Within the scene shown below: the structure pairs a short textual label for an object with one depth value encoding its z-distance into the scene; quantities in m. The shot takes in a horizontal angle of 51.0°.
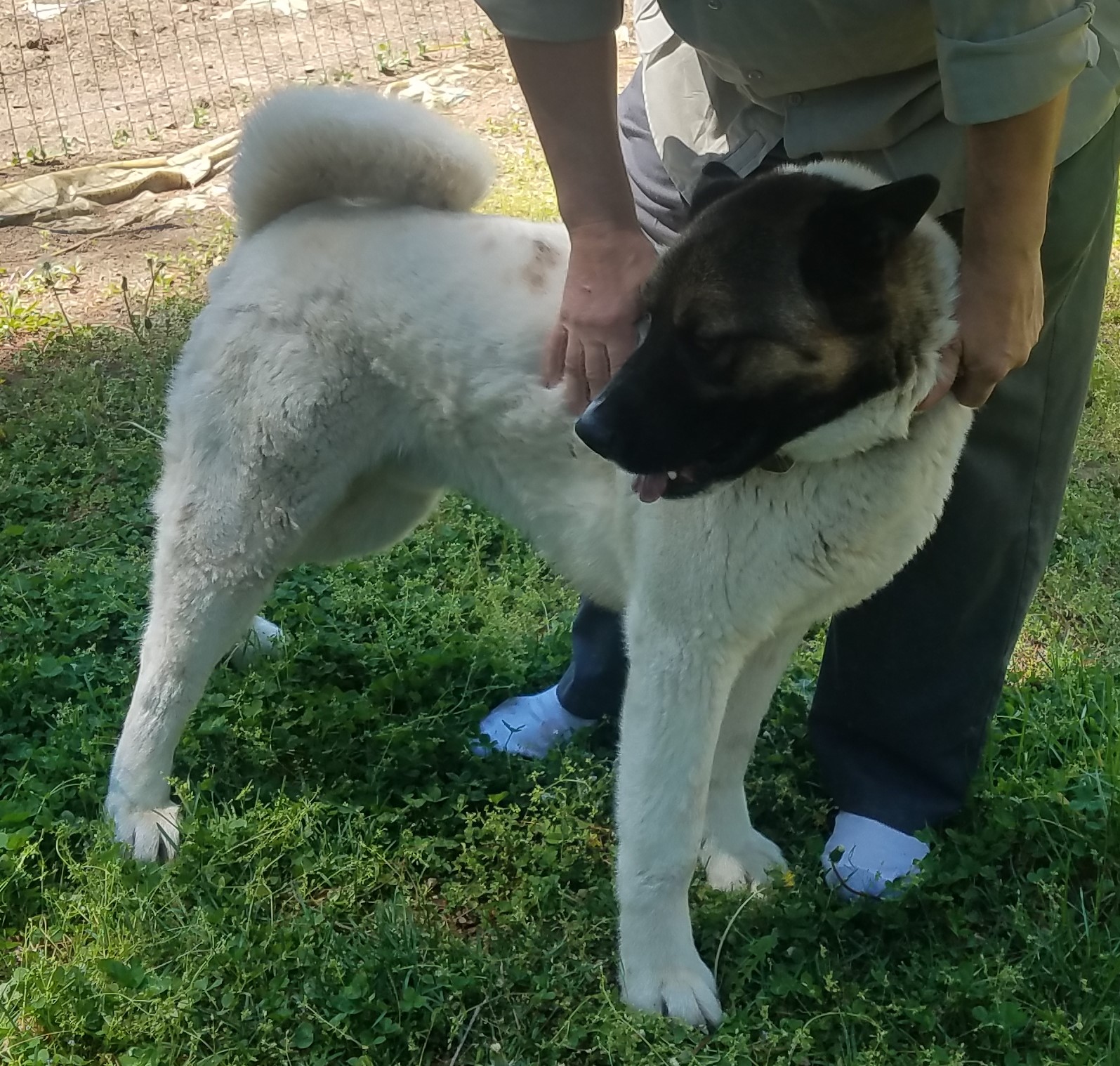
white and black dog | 1.86
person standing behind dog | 1.79
